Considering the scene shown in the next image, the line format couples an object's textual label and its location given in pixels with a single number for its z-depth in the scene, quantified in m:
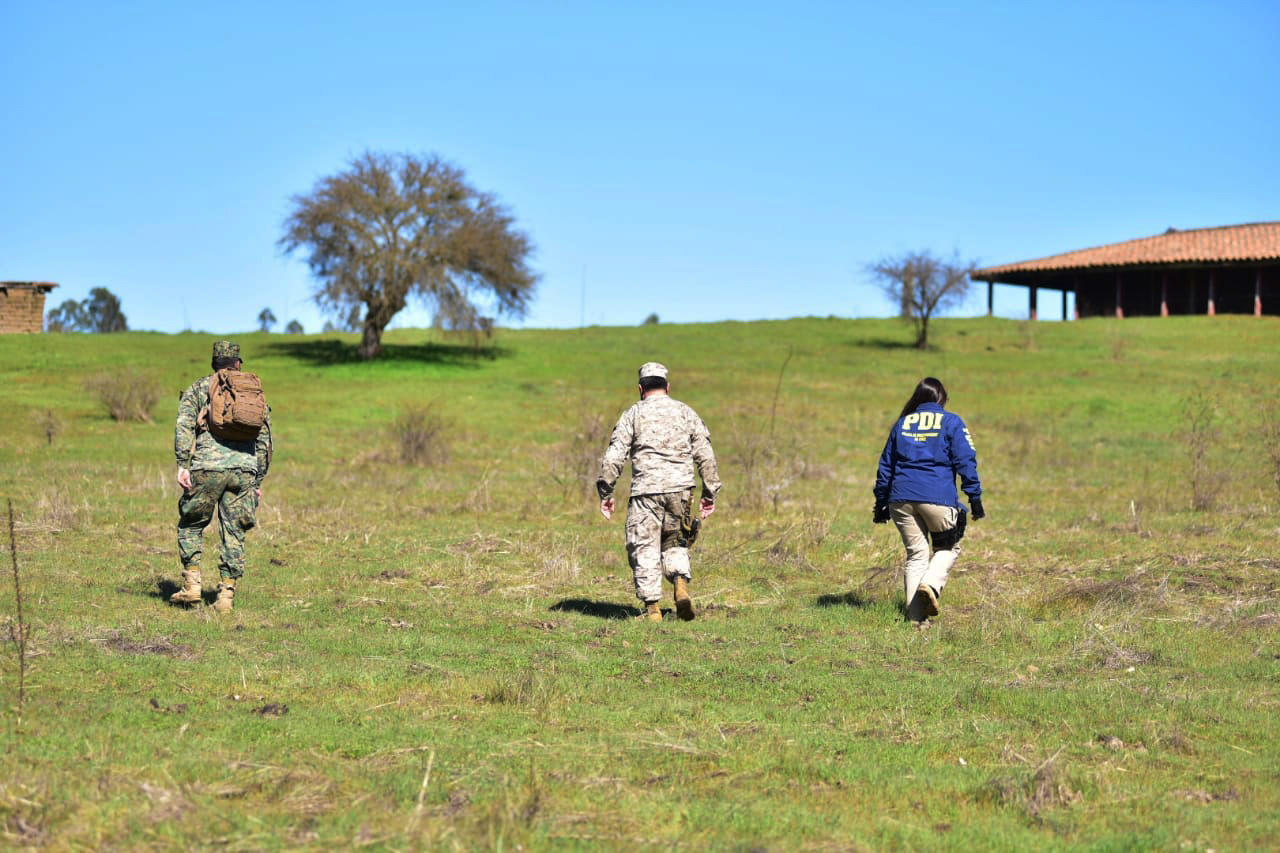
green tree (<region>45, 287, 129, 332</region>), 88.06
